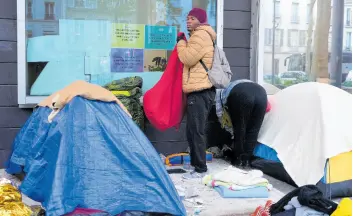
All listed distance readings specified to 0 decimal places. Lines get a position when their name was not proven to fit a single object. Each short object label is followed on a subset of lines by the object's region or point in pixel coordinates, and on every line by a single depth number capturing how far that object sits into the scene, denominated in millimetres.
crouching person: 4883
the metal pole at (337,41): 6035
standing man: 4609
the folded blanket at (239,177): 4168
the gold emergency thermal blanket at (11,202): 3150
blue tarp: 3170
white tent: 4258
